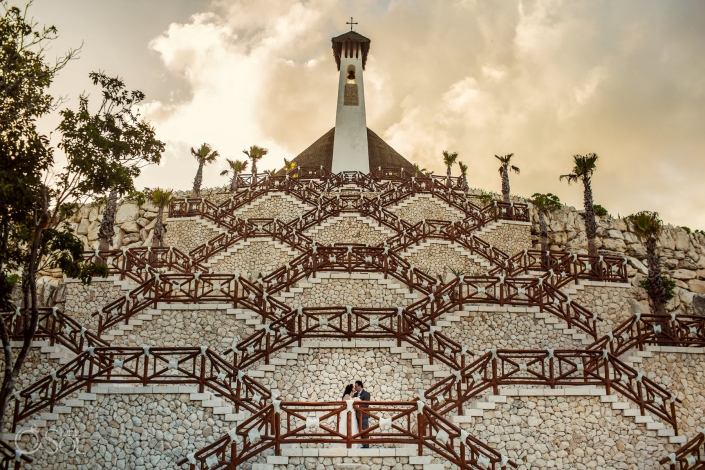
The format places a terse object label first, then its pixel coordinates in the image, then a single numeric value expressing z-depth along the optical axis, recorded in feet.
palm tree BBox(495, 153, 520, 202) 122.19
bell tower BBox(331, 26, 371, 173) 144.97
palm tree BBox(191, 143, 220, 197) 120.16
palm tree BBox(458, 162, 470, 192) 123.49
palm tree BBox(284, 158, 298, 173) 142.41
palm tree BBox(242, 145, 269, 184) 135.44
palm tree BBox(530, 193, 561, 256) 107.45
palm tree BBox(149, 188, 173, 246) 99.76
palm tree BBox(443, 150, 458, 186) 141.59
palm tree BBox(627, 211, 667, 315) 76.74
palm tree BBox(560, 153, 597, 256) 100.42
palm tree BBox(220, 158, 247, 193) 131.03
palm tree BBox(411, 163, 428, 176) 135.44
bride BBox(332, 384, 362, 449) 41.78
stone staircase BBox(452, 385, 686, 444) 47.85
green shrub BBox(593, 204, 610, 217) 125.29
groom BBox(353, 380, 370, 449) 44.67
